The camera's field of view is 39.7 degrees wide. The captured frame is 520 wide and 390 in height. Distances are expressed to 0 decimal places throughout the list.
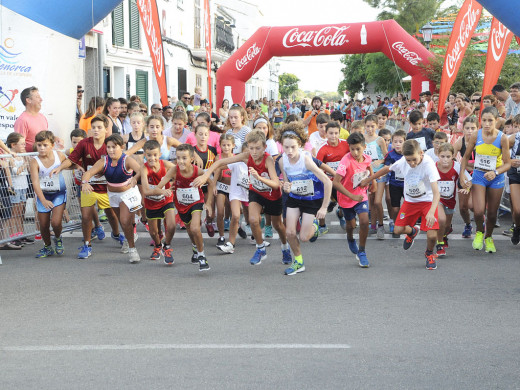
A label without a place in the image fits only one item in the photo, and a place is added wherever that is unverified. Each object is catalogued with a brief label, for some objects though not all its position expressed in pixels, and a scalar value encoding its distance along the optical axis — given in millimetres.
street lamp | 26047
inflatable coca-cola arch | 22375
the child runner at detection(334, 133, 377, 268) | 7832
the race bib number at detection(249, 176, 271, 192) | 7793
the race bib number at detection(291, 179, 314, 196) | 7508
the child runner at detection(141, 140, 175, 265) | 7855
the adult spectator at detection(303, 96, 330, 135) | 12938
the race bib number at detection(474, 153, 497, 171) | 8555
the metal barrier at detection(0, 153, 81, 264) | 8398
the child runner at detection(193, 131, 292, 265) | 7582
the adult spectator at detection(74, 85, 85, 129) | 13538
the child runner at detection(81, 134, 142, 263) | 8055
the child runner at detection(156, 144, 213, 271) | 7559
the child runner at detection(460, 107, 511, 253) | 8500
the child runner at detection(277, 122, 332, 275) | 7438
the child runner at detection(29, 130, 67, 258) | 8312
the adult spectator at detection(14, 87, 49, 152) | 9359
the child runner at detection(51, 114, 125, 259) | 8375
